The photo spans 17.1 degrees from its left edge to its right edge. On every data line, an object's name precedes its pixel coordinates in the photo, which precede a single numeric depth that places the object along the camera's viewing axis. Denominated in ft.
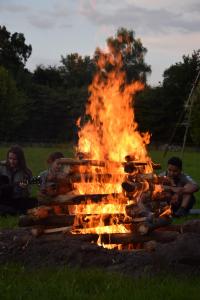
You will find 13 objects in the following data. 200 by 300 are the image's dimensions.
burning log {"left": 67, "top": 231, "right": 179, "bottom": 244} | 25.55
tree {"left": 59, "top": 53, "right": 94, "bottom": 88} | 262.26
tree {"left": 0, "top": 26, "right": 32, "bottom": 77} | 291.17
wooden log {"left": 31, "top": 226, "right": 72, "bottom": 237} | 25.73
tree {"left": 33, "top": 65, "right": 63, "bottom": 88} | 284.61
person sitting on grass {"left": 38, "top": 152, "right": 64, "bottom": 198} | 25.98
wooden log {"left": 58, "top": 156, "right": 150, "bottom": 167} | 27.45
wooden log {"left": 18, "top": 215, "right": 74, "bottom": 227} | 26.00
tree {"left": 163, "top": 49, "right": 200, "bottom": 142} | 190.19
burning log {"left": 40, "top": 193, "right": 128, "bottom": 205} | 25.90
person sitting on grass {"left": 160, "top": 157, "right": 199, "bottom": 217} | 39.17
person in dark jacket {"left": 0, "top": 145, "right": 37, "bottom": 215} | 39.47
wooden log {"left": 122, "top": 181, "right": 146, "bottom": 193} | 26.89
